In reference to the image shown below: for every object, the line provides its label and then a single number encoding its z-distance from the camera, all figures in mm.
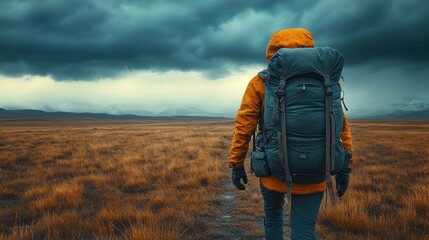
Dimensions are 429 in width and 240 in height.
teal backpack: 2129
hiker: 2379
